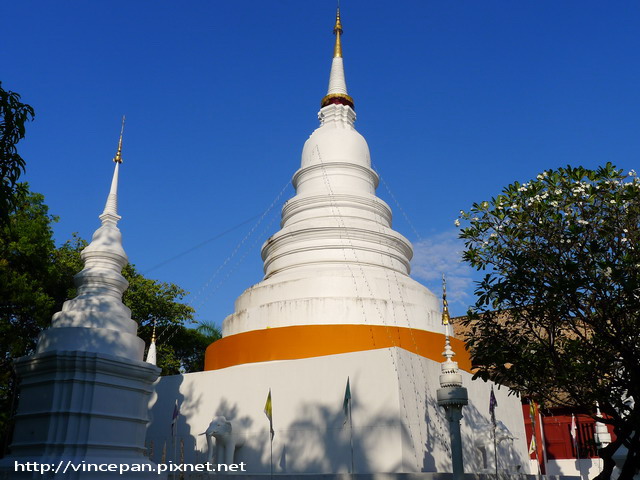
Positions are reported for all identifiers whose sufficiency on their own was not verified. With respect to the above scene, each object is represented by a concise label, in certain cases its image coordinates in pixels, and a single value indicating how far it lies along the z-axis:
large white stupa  12.14
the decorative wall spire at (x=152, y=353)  19.53
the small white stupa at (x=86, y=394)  9.45
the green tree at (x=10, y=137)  7.59
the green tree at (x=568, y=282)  8.27
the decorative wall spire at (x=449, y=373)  10.38
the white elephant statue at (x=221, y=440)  12.70
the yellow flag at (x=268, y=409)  11.46
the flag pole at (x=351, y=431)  11.99
